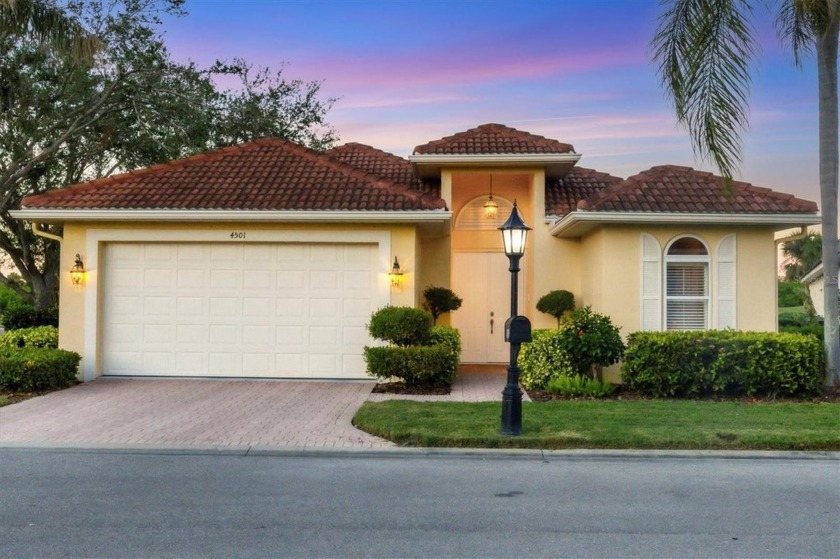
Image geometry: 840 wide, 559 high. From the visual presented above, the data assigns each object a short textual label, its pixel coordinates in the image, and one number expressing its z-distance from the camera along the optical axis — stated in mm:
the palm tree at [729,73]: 9828
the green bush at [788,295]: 46844
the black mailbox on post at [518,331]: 8141
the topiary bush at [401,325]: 11656
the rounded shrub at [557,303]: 14430
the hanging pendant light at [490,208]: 15898
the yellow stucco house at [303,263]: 12484
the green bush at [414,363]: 11438
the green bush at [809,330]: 15841
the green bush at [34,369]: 11148
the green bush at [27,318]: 16344
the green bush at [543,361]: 11570
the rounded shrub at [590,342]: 11273
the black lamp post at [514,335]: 8102
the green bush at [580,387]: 10983
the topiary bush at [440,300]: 14461
